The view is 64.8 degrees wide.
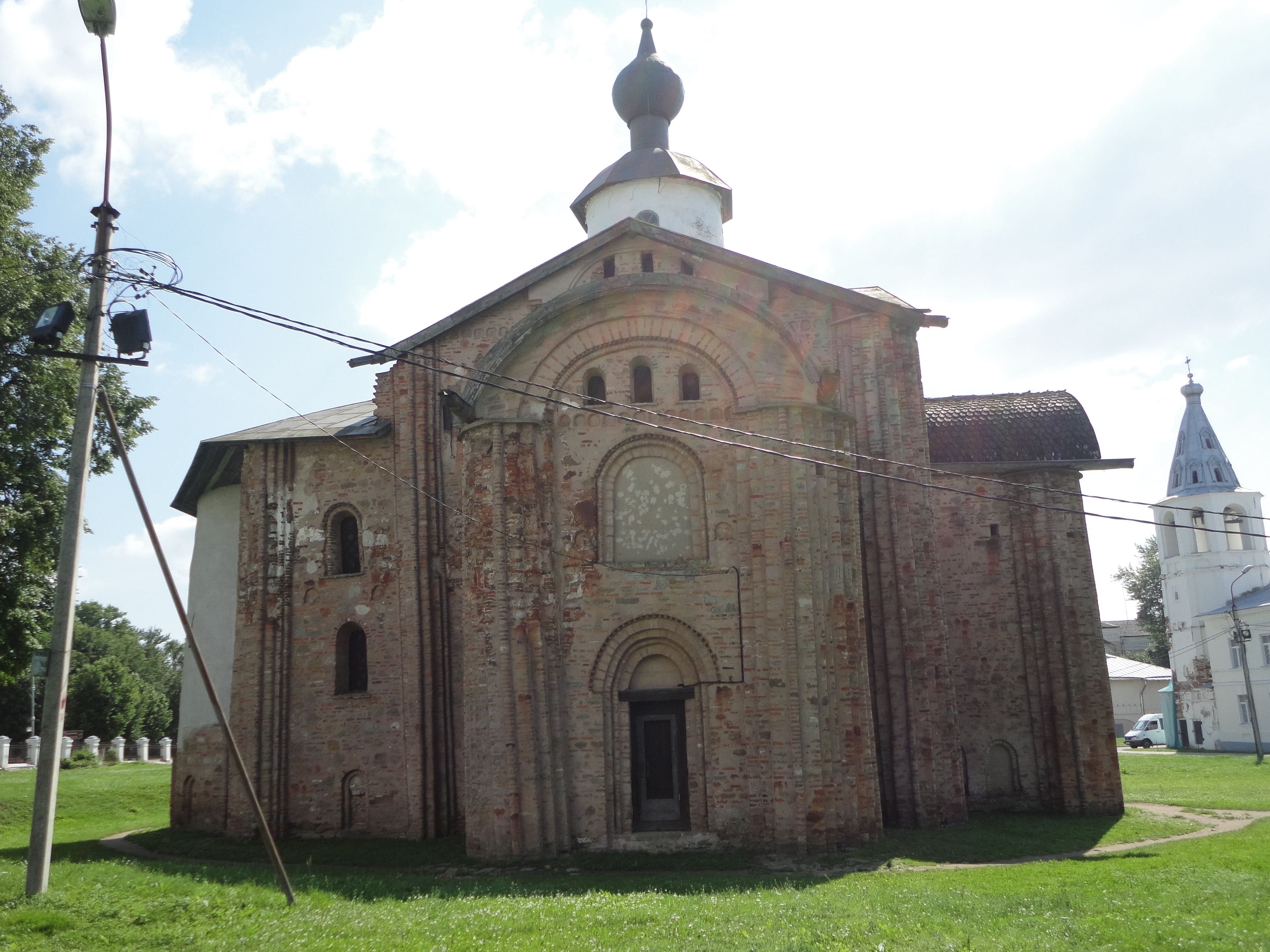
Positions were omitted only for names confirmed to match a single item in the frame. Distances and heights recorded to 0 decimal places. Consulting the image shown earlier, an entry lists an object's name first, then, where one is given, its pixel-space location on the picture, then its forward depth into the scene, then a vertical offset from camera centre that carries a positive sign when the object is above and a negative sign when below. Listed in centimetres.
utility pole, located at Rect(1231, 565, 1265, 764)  3178 +4
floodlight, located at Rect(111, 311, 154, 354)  987 +366
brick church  1405 +157
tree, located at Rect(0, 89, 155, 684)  1709 +515
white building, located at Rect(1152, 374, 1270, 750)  3828 +289
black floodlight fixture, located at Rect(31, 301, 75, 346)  939 +357
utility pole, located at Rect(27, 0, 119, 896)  945 +149
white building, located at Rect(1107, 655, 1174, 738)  4975 -125
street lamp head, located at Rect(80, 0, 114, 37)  962 +658
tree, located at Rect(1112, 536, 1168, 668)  5556 +407
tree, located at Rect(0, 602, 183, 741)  4159 +82
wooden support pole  947 +62
